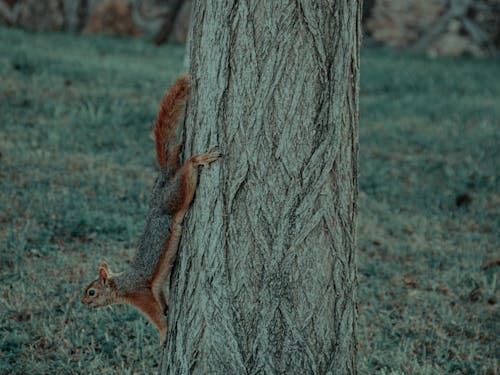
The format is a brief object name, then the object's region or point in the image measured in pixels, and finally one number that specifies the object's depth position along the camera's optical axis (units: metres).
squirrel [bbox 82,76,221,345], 4.97
